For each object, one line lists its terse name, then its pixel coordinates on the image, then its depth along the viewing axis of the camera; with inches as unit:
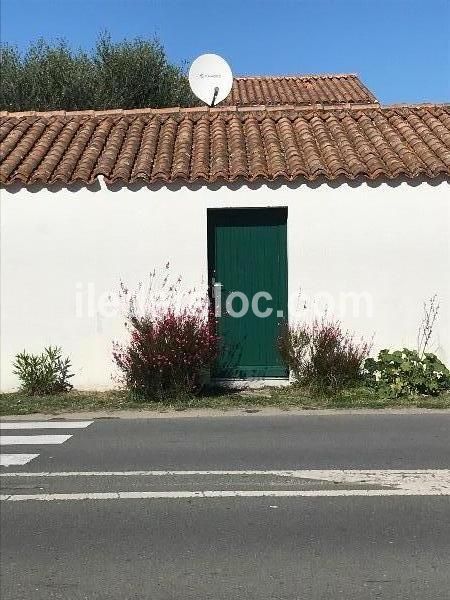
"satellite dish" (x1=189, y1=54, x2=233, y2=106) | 597.3
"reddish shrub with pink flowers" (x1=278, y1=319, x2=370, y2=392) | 419.5
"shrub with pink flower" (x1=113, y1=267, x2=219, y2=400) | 401.7
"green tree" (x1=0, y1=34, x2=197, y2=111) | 922.7
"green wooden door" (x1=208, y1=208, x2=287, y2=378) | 455.5
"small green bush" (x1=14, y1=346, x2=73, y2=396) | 434.6
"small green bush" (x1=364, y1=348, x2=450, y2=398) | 410.3
